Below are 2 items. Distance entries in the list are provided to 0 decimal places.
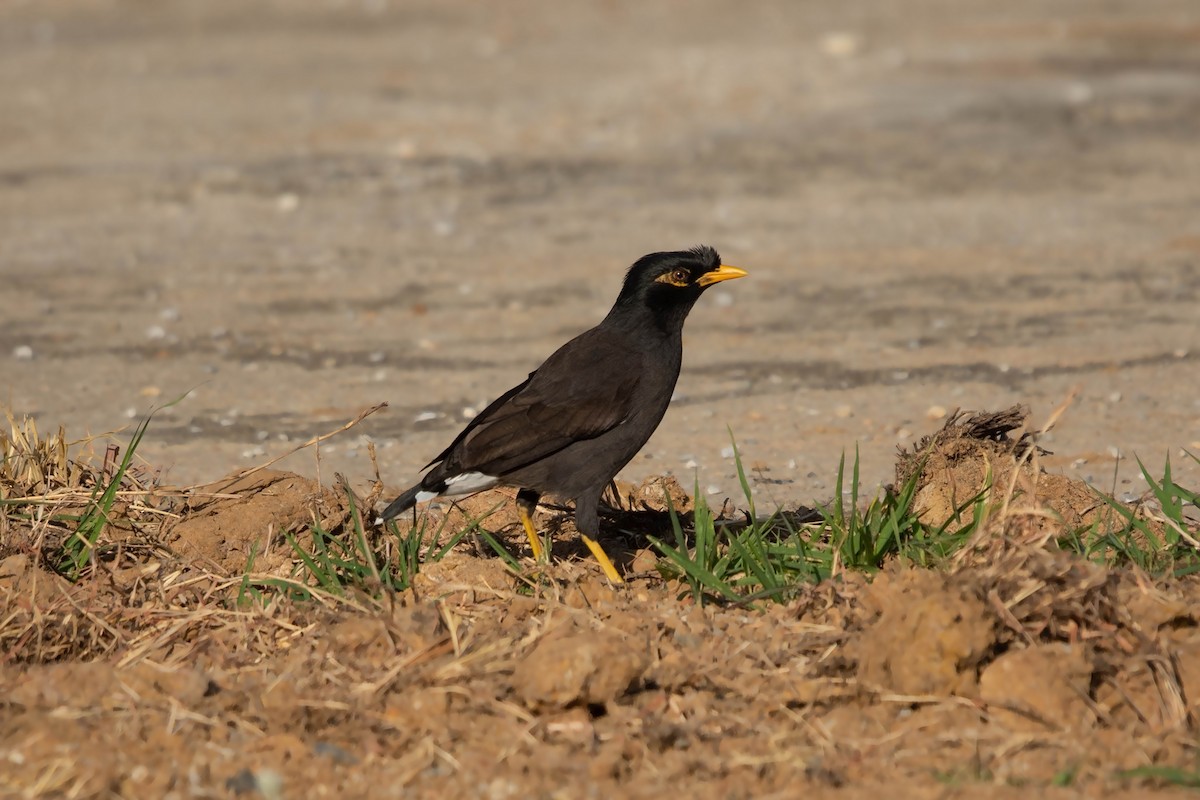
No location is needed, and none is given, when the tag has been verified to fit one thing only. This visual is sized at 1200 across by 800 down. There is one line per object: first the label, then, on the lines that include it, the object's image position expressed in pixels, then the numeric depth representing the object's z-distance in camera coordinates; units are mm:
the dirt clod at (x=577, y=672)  8734
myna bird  11461
